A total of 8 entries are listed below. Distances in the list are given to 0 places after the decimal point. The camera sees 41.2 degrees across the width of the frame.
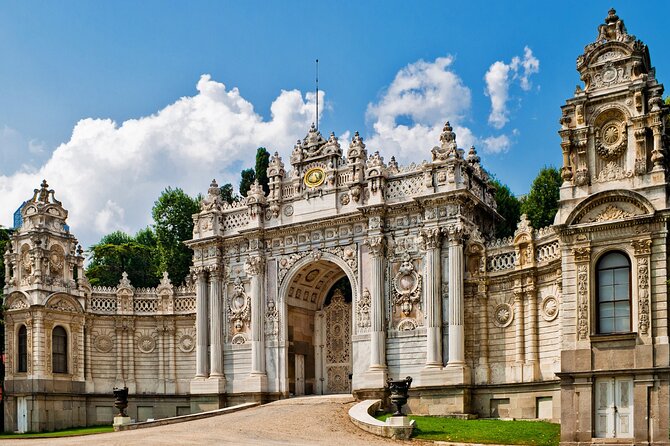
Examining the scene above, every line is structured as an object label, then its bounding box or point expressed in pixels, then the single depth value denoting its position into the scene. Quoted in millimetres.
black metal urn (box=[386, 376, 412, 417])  28062
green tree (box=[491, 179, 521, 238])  52781
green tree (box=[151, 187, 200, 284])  59016
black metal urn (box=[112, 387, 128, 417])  34594
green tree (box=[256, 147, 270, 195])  57719
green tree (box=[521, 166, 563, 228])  49656
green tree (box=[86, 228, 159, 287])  62688
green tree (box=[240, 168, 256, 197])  58938
